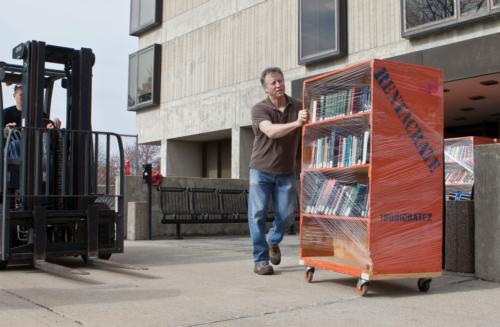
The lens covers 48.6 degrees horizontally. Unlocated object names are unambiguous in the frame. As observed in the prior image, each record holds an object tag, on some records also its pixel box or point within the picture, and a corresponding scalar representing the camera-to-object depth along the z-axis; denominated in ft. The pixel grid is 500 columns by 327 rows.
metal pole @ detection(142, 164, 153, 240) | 37.17
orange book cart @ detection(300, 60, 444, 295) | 14.80
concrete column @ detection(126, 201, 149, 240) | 36.70
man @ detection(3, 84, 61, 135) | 22.03
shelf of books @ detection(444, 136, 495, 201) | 35.04
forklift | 19.77
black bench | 39.06
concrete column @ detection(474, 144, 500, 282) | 16.70
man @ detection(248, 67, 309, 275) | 18.56
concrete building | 42.06
